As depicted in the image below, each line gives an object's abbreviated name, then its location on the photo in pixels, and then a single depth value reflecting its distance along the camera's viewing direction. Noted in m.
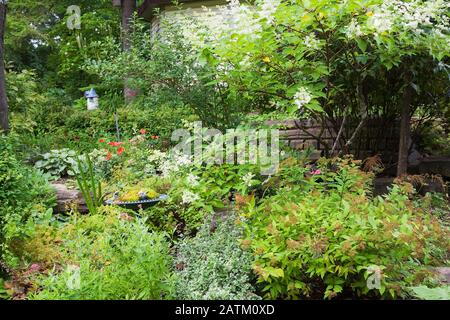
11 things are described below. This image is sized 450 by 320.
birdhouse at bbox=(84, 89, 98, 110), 11.39
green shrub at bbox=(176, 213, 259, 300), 2.79
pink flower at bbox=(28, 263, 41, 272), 3.06
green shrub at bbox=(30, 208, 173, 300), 2.54
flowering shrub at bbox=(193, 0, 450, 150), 3.81
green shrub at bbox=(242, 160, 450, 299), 2.67
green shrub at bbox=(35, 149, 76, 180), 6.35
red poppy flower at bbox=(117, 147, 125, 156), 6.24
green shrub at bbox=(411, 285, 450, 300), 2.51
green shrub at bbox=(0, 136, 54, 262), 3.29
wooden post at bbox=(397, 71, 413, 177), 5.11
